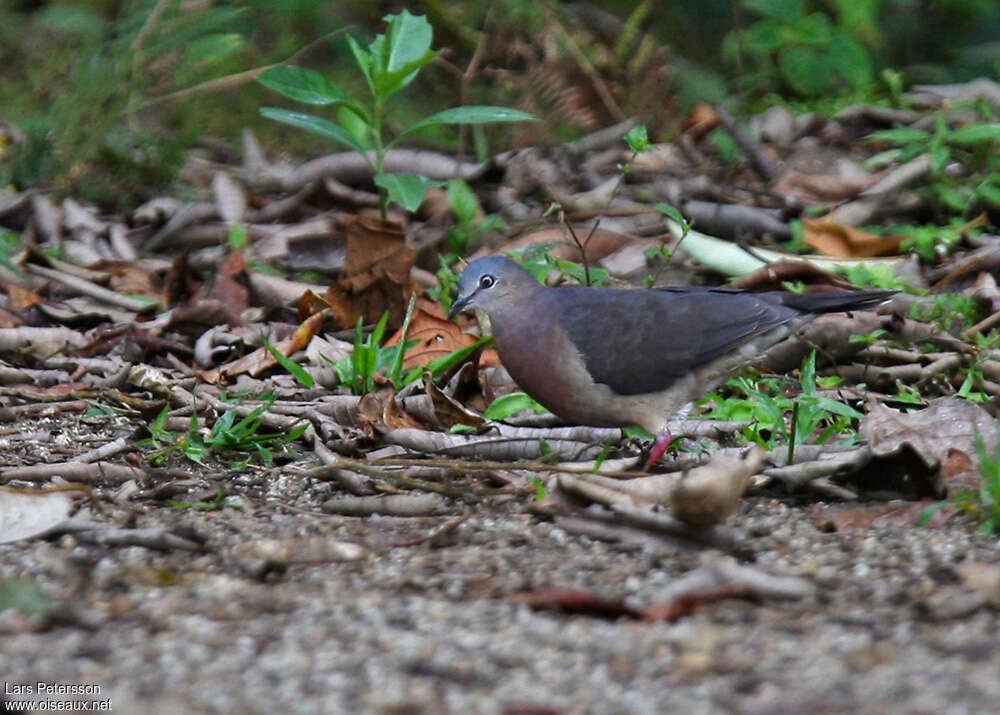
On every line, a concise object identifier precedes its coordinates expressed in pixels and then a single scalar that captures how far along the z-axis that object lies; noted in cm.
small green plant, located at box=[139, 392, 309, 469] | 805
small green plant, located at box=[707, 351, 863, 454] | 803
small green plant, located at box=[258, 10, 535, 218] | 995
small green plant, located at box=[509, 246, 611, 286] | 1041
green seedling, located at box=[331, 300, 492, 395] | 895
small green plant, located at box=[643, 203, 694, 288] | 927
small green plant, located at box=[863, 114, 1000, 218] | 1184
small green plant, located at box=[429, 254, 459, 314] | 1070
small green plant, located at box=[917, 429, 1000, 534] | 616
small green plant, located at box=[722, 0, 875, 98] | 1508
